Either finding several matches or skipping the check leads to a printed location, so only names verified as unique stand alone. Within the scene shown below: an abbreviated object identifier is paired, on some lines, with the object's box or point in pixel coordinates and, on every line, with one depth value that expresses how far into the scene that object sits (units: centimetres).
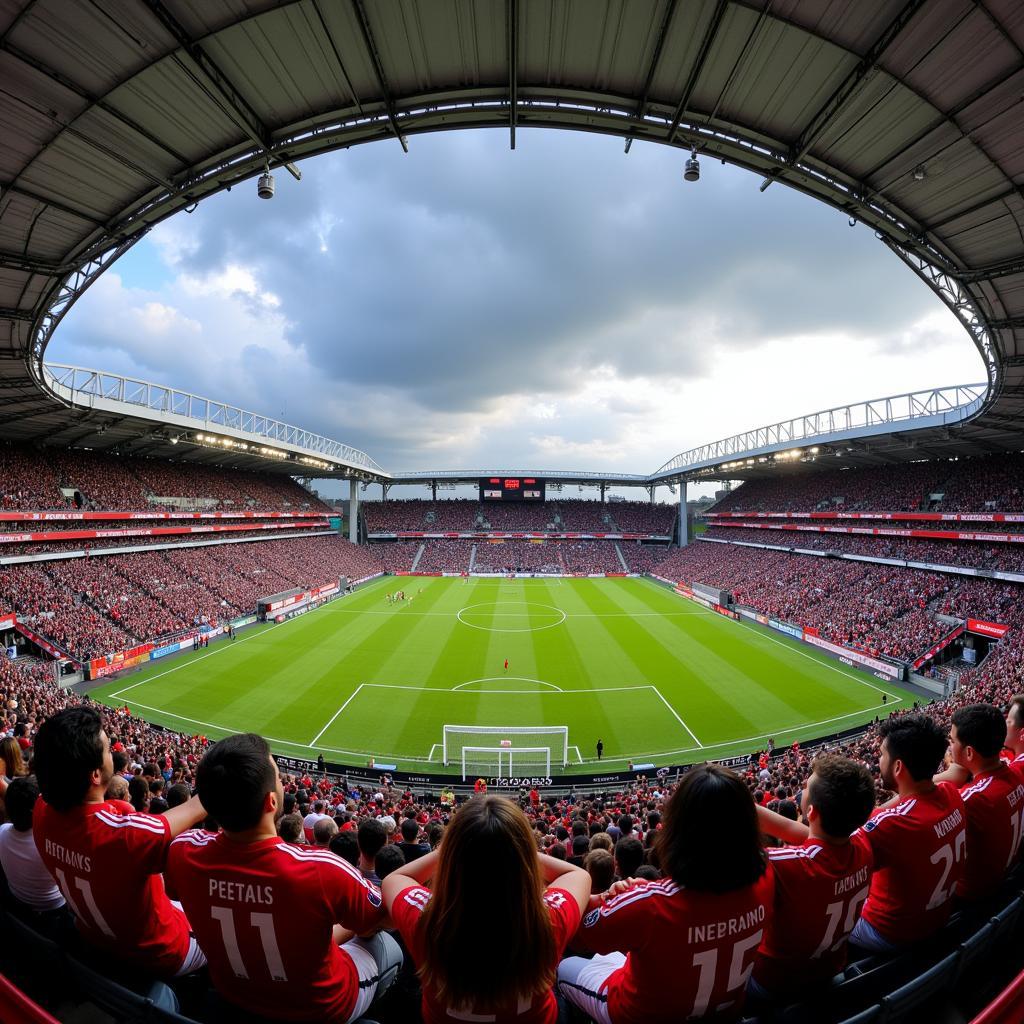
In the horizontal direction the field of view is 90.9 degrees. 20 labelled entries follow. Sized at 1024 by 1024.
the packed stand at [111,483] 2999
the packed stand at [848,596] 2747
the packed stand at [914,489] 3077
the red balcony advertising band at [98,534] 2778
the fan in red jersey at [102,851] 262
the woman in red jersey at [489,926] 172
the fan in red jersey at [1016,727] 435
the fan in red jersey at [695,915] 219
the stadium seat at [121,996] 227
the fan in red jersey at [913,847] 293
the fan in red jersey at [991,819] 332
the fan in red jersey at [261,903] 221
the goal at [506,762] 1680
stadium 266
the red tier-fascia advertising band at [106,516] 2783
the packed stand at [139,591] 2531
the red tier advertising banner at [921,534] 2809
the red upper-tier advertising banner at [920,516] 2846
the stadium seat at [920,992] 232
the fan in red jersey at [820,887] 253
